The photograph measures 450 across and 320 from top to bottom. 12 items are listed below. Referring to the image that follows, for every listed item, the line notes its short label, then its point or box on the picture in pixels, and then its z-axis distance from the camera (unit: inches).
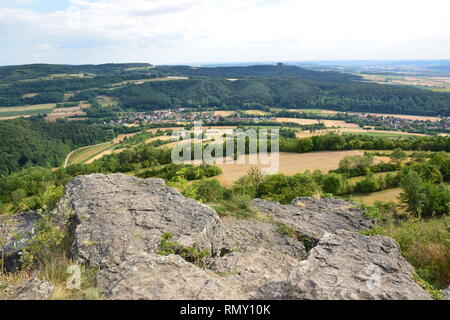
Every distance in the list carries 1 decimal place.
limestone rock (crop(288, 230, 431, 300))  219.1
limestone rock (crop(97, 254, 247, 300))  211.2
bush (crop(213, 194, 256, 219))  517.7
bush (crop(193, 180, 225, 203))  718.5
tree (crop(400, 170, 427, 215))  995.9
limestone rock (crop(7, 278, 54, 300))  223.6
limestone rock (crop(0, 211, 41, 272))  365.4
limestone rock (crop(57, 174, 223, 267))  314.5
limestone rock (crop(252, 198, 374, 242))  490.5
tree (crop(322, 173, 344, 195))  1327.5
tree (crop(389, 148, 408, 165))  1777.8
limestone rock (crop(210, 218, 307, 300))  260.4
